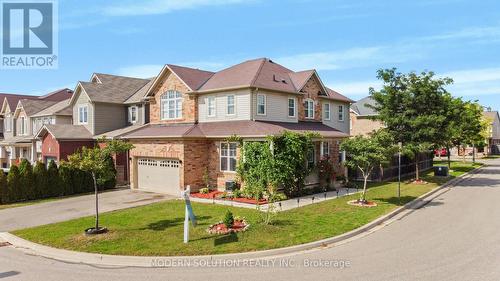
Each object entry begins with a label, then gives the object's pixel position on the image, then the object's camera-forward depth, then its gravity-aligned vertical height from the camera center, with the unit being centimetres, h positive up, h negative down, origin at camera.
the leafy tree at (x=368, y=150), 1831 -29
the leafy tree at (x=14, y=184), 2200 -223
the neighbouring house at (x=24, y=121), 3592 +284
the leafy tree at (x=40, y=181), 2306 -212
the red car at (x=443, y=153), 7291 -183
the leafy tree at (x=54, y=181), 2361 -219
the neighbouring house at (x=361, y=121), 5053 +332
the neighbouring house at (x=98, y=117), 2944 +267
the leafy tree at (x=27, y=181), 2255 -208
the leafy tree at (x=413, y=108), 2716 +283
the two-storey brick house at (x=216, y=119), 2309 +189
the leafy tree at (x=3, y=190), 2169 -254
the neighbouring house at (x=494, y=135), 8462 +212
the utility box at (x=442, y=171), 3266 -244
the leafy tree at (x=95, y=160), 1370 -50
